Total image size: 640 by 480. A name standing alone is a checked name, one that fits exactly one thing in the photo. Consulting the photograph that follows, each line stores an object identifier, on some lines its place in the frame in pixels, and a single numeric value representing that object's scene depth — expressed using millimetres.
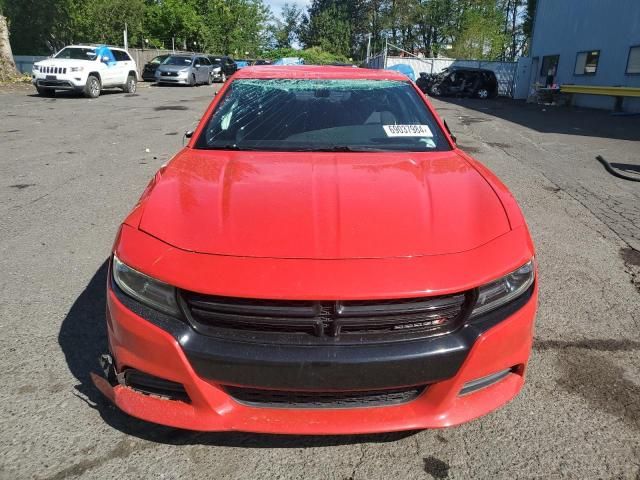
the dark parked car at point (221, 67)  29406
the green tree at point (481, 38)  46156
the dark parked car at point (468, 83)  24422
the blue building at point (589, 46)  18547
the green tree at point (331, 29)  87750
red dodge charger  1769
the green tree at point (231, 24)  44562
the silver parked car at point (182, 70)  25344
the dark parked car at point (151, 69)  26703
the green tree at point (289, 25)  95375
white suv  16797
